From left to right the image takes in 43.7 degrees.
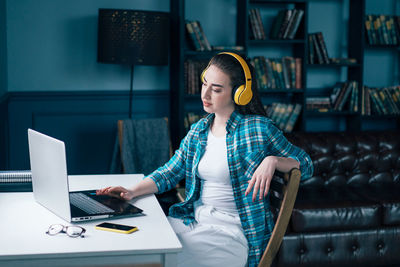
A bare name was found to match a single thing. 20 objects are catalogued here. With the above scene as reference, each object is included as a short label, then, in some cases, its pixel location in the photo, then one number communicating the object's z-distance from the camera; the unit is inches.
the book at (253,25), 161.0
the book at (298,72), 165.3
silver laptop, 57.6
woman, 68.4
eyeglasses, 56.0
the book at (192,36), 155.6
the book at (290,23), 162.2
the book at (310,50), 167.6
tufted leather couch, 114.5
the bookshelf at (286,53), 156.9
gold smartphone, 57.5
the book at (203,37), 157.0
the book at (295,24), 162.2
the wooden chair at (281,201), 61.0
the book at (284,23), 161.9
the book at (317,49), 167.9
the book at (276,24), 163.2
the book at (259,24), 161.2
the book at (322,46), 167.6
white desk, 50.9
